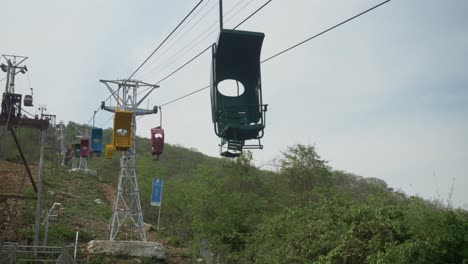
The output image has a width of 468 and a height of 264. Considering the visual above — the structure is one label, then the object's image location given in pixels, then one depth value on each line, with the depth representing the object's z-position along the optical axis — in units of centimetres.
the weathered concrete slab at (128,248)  1989
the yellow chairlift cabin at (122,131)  1385
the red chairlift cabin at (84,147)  3324
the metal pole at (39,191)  1894
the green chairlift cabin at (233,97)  897
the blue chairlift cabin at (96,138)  2510
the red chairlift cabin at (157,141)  1852
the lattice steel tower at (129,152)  2006
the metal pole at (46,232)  1959
